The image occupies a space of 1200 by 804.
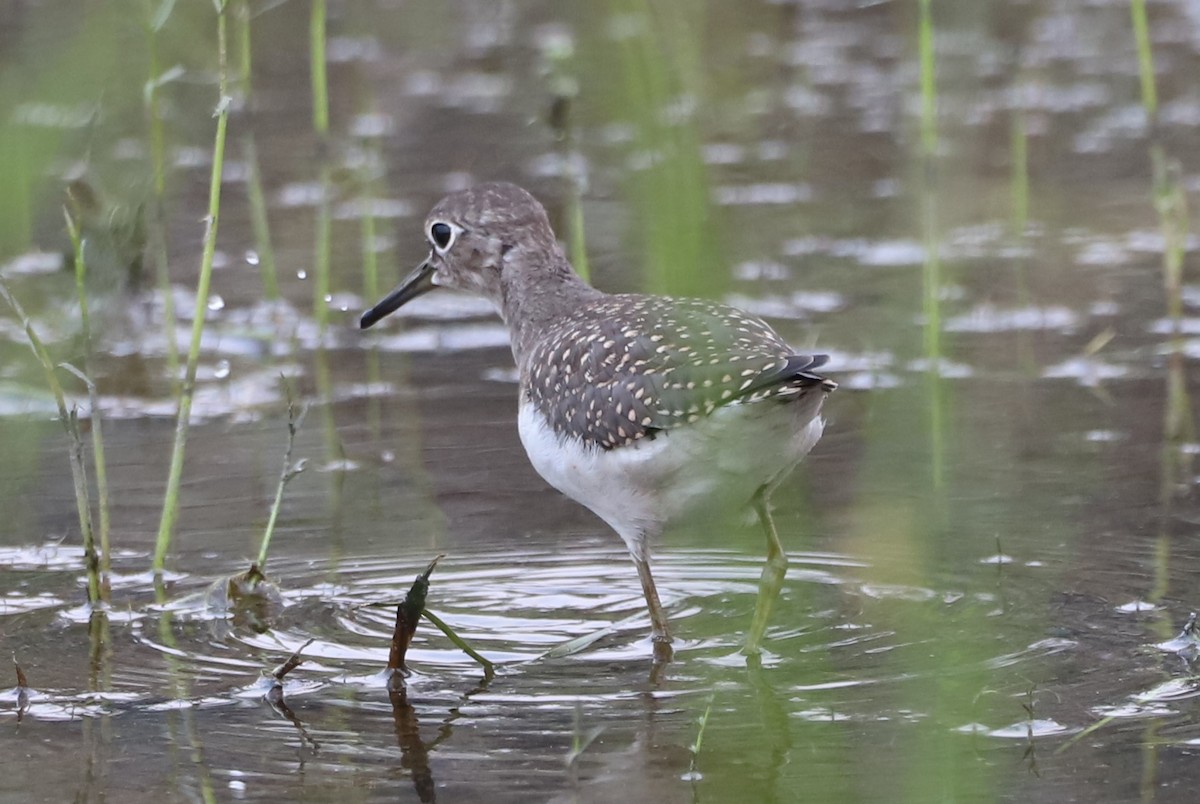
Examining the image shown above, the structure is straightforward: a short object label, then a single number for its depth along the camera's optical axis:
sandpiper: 8.20
